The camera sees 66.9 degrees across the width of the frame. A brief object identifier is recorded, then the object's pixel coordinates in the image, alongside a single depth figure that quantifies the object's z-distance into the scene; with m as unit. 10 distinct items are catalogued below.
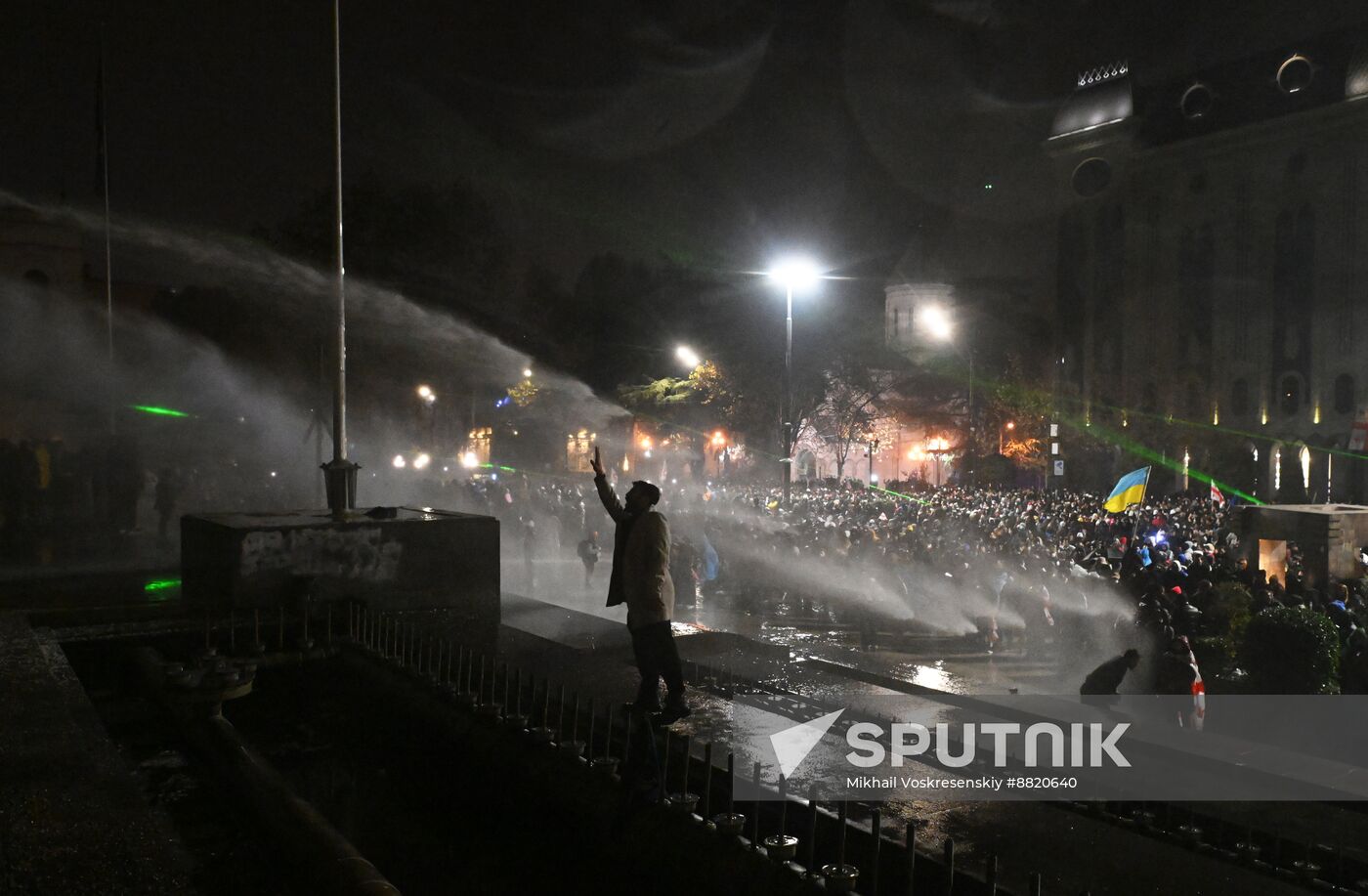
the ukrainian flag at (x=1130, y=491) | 16.28
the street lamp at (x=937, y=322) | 73.77
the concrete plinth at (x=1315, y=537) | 14.40
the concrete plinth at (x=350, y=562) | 8.82
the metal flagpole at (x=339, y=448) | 10.42
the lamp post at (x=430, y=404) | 35.34
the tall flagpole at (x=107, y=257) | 24.88
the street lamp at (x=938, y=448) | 56.91
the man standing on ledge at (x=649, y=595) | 6.21
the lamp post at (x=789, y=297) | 22.66
